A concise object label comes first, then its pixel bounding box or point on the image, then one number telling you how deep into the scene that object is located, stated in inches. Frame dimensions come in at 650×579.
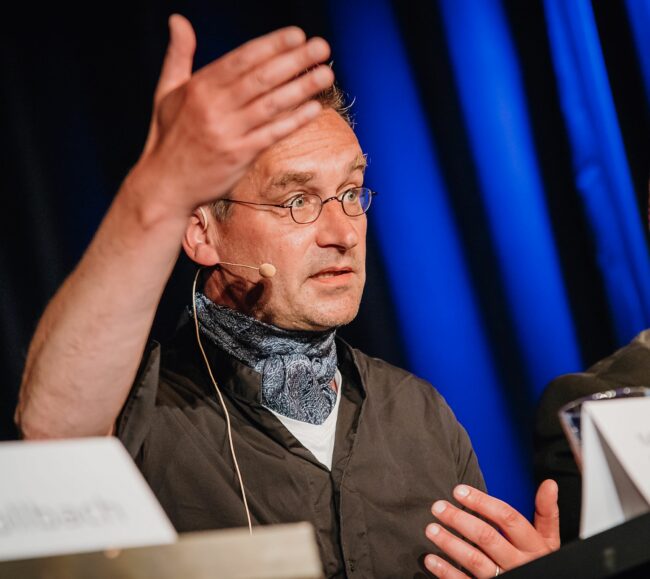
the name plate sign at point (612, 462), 65.4
